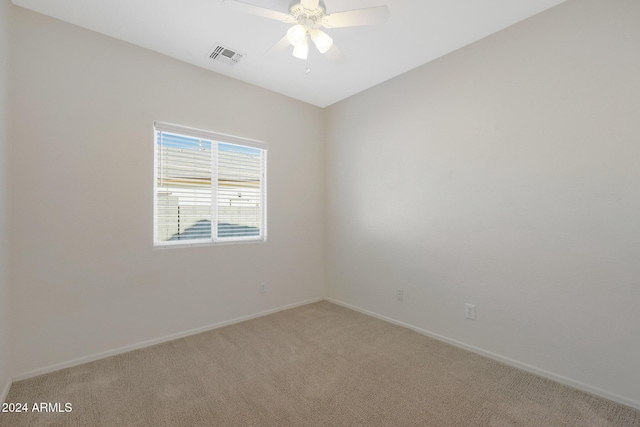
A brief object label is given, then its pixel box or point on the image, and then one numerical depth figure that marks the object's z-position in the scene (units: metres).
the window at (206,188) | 2.70
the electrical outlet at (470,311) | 2.49
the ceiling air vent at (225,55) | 2.55
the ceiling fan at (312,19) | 1.65
